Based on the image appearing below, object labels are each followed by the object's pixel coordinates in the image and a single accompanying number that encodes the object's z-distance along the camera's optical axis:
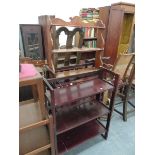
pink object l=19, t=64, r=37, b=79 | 0.92
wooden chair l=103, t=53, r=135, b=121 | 1.91
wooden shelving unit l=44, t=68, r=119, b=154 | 1.40
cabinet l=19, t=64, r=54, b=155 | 0.97
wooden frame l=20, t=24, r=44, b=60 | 1.78
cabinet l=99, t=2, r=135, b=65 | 2.20
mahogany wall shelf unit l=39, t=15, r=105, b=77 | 1.48
